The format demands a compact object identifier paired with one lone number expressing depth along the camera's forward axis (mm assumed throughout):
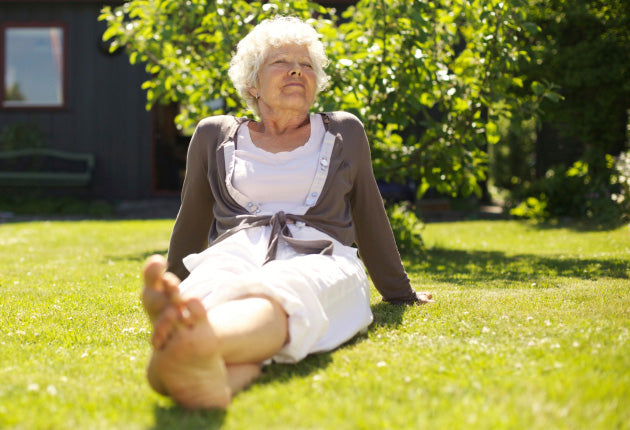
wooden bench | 11227
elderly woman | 2137
